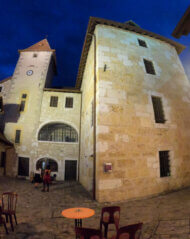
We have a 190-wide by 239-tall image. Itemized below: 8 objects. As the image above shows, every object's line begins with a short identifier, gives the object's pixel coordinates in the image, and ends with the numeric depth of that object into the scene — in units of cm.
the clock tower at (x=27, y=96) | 1248
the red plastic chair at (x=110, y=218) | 289
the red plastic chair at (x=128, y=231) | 192
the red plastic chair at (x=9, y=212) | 331
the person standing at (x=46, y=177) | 776
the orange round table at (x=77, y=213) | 265
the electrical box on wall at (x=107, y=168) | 539
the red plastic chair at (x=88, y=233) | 200
